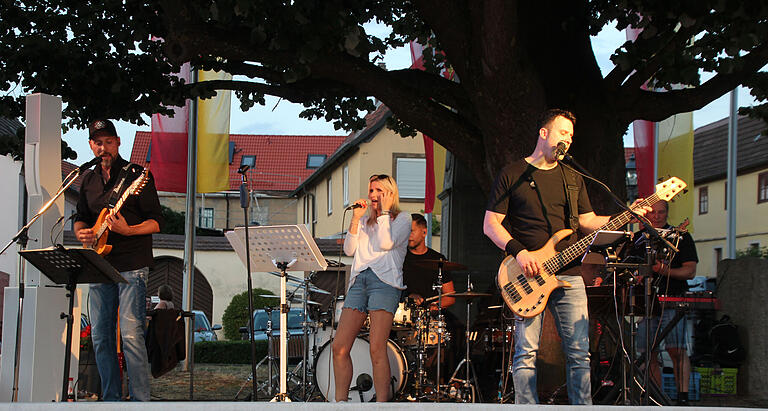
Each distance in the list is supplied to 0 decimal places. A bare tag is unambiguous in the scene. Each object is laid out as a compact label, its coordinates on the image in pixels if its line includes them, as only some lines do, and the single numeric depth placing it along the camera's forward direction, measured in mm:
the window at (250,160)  65756
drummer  10109
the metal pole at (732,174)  20125
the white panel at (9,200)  32750
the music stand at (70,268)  6168
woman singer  7422
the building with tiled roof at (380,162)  39500
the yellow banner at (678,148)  16938
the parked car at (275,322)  19178
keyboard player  9125
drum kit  9312
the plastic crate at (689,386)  10438
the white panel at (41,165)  7129
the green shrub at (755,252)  37750
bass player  5977
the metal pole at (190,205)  16250
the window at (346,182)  43031
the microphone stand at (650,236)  5953
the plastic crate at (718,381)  11023
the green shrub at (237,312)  28641
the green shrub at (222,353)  20234
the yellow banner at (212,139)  16625
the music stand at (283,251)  7320
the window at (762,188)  41469
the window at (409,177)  40594
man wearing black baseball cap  6996
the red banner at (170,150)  16219
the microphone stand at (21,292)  6746
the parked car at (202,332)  24280
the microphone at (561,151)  5907
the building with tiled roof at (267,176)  63469
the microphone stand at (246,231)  6805
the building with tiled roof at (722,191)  41750
